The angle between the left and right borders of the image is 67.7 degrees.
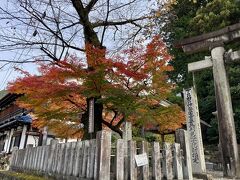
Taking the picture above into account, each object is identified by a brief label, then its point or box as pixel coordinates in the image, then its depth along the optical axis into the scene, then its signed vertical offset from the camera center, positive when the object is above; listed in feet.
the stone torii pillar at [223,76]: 17.33 +6.93
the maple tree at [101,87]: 17.83 +5.57
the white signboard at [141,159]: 13.50 -1.23
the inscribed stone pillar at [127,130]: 24.82 +1.61
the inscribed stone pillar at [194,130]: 17.33 +1.27
